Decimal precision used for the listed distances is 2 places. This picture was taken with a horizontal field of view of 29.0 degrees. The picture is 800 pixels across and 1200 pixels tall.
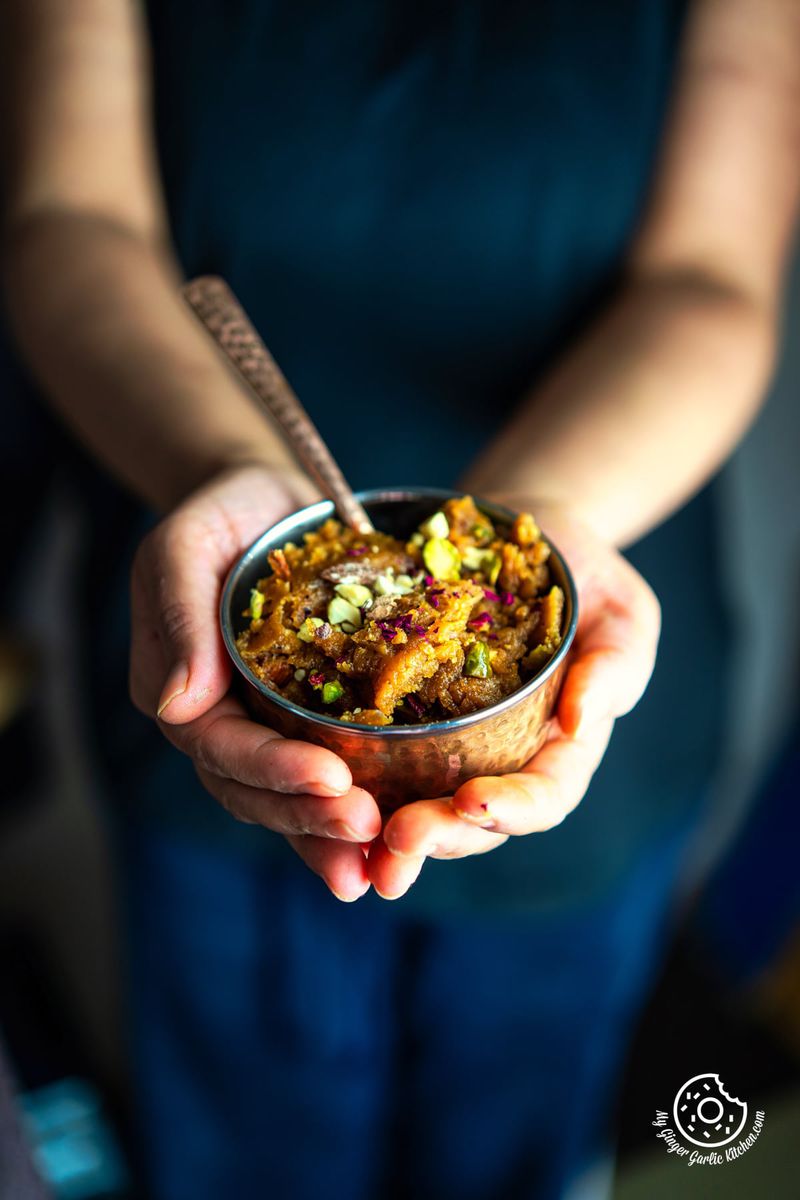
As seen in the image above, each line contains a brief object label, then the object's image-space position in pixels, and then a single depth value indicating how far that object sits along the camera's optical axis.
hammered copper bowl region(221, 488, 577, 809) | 0.39
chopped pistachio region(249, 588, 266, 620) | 0.44
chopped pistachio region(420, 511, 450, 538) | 0.46
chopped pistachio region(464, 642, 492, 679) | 0.42
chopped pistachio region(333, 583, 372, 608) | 0.44
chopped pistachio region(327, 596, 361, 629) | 0.43
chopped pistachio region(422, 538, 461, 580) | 0.45
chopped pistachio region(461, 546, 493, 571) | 0.45
